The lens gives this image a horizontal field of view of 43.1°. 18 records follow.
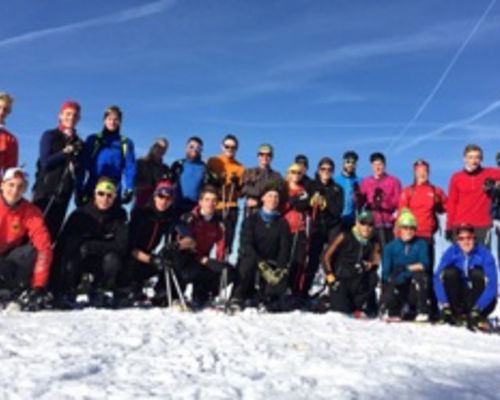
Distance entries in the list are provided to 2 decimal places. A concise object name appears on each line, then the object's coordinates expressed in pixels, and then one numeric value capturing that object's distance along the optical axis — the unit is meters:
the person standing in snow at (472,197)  10.38
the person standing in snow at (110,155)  9.91
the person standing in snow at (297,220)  10.30
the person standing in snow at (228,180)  10.67
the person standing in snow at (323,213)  10.59
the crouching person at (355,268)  9.72
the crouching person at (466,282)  9.22
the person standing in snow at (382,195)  10.84
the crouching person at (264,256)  9.27
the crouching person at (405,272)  9.50
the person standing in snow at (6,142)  9.16
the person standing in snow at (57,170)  9.27
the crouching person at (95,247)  8.73
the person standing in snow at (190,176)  10.81
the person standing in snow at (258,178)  10.80
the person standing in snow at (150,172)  10.63
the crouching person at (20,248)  7.91
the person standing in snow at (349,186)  11.01
